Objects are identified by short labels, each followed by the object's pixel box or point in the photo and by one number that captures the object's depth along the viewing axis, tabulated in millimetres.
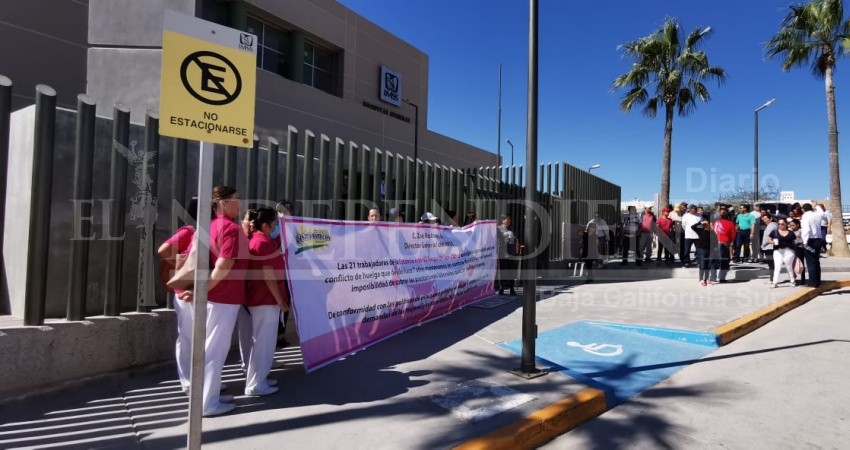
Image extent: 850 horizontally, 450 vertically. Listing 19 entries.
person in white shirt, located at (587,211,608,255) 13211
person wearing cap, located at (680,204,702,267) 11884
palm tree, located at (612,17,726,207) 19188
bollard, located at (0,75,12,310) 3873
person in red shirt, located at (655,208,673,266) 14469
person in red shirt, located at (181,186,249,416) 3803
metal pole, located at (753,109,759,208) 23795
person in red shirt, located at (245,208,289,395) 4277
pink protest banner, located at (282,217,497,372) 4832
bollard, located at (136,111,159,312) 4781
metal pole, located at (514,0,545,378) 4816
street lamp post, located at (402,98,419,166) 23930
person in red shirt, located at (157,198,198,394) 4020
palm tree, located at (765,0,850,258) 18500
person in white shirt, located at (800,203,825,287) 10414
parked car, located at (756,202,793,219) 20975
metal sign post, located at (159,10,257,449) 2604
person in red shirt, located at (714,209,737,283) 11891
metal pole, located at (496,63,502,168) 31297
